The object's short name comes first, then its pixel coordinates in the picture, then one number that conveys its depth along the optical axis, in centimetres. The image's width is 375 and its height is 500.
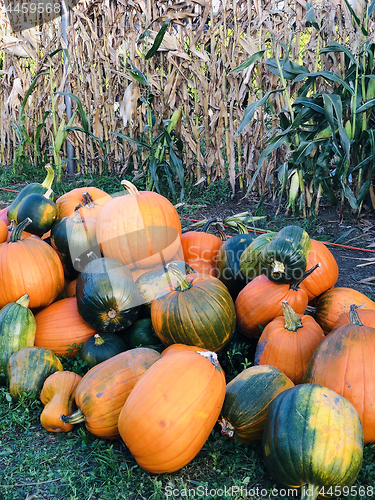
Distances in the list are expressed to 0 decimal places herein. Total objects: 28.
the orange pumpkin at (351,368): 204
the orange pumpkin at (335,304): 287
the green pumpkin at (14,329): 268
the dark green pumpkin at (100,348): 268
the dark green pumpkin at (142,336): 291
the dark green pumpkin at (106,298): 276
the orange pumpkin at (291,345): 240
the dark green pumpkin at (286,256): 271
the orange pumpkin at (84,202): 349
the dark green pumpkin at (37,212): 336
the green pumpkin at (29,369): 252
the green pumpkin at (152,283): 294
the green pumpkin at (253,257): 310
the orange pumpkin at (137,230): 312
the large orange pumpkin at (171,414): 191
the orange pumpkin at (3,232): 343
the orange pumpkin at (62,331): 291
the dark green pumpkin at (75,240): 329
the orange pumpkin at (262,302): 276
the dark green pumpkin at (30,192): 354
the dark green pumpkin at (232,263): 327
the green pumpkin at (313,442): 174
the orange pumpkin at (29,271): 294
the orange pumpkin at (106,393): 217
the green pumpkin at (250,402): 210
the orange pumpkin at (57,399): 226
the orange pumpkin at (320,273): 310
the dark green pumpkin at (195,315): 256
